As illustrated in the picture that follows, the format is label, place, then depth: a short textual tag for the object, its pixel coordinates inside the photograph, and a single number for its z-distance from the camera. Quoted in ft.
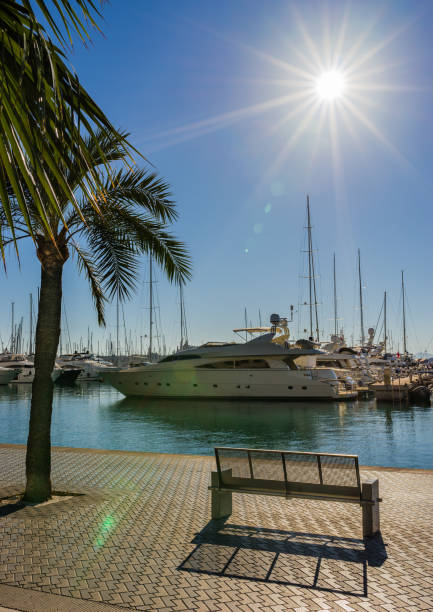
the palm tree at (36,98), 8.24
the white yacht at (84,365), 237.86
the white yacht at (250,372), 122.31
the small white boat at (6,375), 198.05
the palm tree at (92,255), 25.59
